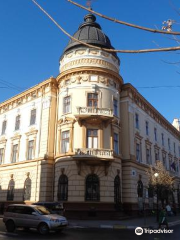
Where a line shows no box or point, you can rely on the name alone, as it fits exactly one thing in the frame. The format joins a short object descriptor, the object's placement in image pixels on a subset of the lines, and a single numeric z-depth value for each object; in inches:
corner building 990.4
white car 605.9
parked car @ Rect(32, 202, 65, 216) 812.6
